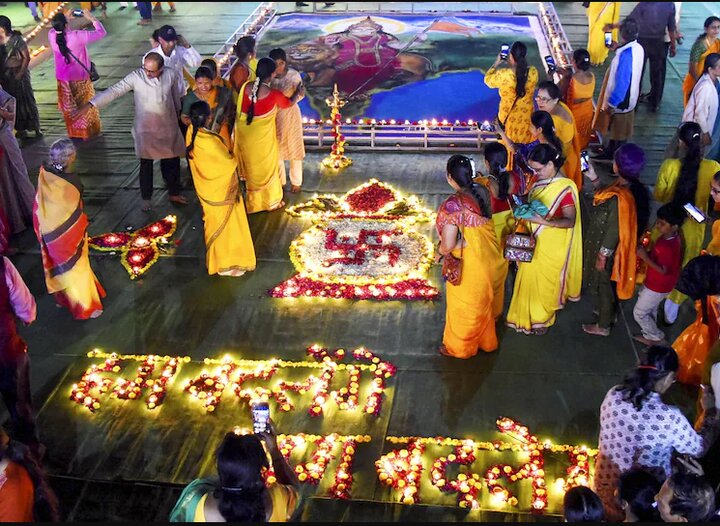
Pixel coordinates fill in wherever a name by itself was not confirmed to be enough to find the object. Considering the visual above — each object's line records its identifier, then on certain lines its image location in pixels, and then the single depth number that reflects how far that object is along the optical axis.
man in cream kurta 6.77
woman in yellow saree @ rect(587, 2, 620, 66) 10.78
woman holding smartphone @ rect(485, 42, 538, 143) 6.64
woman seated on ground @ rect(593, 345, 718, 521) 3.27
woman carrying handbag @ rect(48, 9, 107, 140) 8.43
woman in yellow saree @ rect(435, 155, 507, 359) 4.60
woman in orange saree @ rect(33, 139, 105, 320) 5.09
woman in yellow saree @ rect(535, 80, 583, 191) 5.80
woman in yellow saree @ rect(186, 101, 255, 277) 5.70
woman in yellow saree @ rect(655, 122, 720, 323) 5.39
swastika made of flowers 6.26
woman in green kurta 4.86
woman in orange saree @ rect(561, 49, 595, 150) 7.22
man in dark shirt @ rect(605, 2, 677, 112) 9.05
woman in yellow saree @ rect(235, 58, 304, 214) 6.71
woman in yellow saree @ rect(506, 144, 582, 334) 4.80
